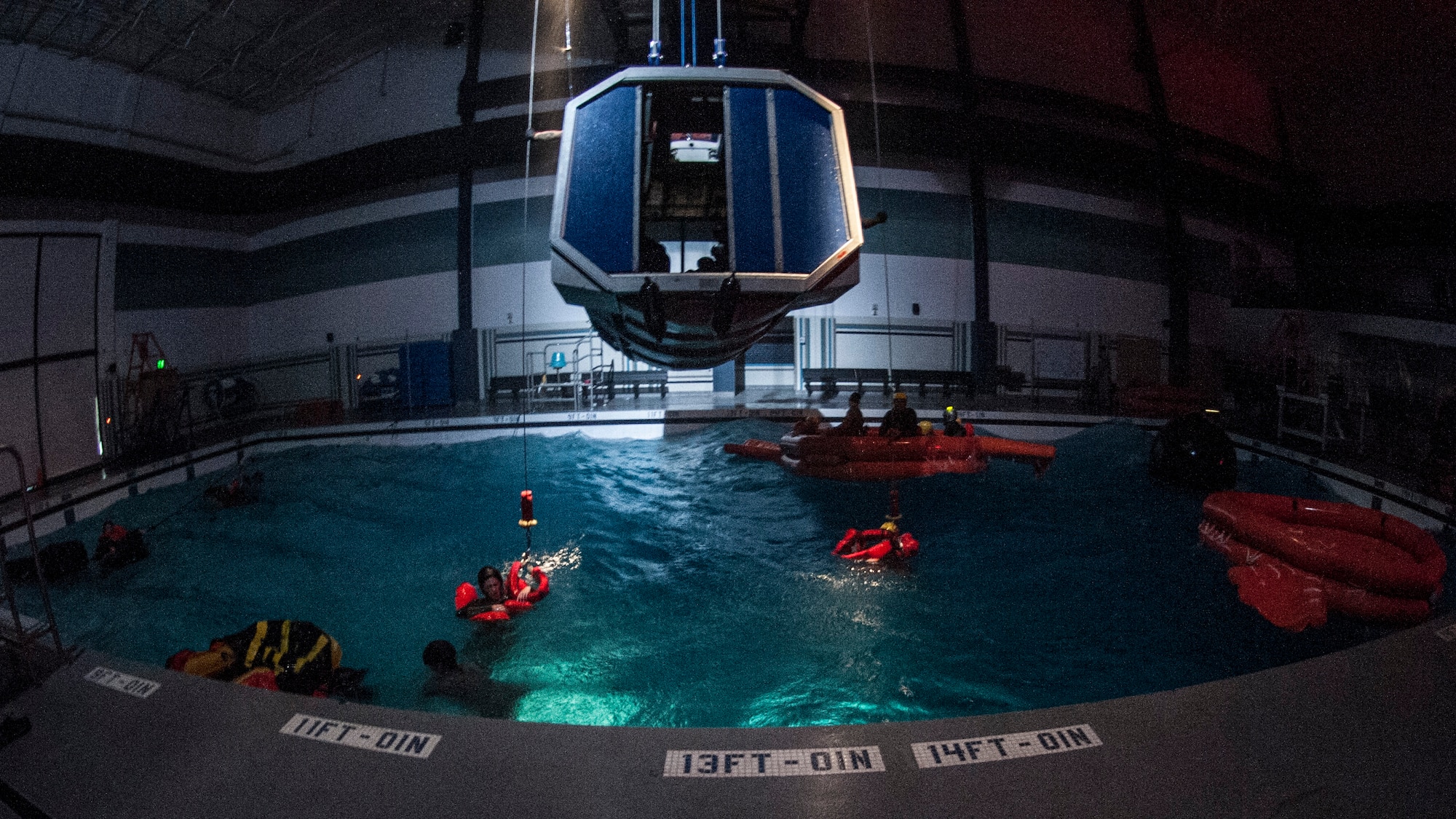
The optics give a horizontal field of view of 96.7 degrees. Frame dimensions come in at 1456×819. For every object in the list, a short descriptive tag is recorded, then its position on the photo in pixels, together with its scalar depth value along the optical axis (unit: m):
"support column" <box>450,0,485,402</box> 11.49
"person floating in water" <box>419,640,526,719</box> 3.59
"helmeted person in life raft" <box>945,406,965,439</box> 7.03
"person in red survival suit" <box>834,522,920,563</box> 5.28
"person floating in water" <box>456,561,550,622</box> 4.52
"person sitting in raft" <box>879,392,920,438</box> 6.82
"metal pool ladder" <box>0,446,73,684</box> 2.38
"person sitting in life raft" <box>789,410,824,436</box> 7.33
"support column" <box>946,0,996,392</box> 10.98
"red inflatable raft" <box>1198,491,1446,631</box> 3.76
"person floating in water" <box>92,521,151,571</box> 5.66
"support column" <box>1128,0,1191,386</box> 11.03
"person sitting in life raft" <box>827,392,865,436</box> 6.85
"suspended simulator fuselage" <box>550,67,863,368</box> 4.21
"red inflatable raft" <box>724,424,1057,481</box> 6.59
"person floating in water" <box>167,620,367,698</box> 3.14
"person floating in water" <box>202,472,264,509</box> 7.36
